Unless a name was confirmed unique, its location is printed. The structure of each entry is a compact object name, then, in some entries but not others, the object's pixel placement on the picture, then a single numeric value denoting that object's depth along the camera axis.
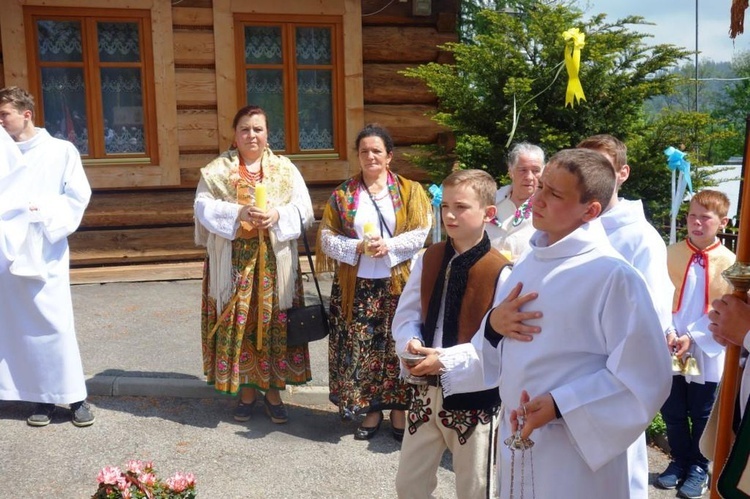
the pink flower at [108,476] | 2.75
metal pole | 16.17
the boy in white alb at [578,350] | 2.43
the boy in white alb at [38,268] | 5.01
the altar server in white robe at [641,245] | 3.36
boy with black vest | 3.34
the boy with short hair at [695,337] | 4.19
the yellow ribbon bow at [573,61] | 5.64
